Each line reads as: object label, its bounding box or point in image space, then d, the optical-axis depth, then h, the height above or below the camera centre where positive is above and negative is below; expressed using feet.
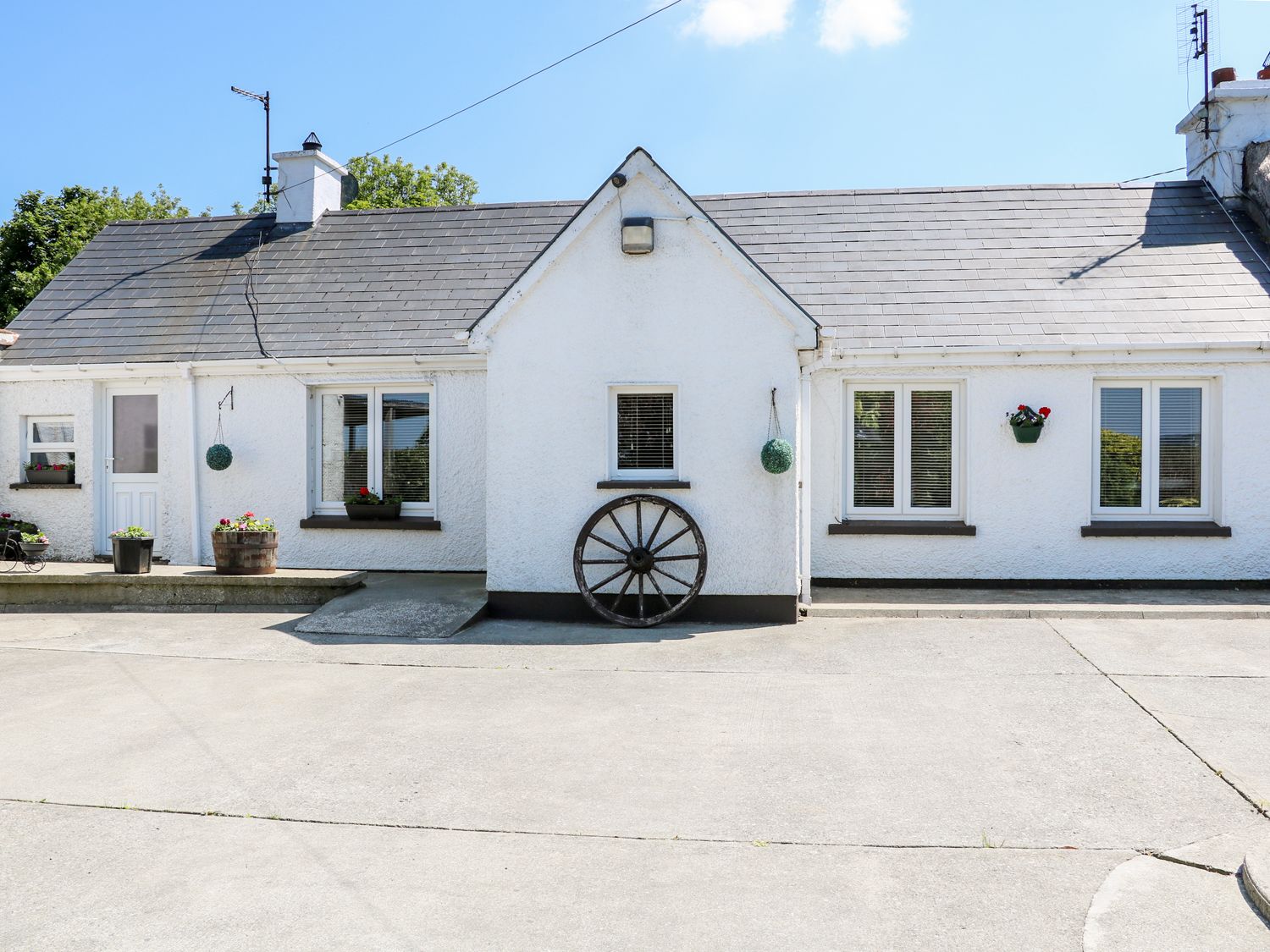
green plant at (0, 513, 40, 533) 38.55 -2.86
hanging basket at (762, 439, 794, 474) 29.12 -0.04
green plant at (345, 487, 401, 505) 38.14 -1.79
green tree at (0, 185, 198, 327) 85.10 +20.72
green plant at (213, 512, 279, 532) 34.53 -2.58
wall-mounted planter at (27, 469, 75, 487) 40.24 -0.93
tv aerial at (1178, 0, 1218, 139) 45.19 +20.47
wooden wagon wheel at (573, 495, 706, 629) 30.27 -3.44
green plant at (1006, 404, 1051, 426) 34.65 +1.36
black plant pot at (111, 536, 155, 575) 34.30 -3.64
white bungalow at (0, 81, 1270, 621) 30.66 +2.61
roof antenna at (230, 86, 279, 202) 53.01 +16.28
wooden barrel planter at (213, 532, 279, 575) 34.35 -3.56
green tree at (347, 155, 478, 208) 116.88 +34.50
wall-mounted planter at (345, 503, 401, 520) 37.96 -2.26
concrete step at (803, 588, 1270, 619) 30.66 -5.09
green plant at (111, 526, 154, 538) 34.47 -2.86
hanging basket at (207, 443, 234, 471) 37.55 -0.03
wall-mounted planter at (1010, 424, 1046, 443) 34.76 +0.74
